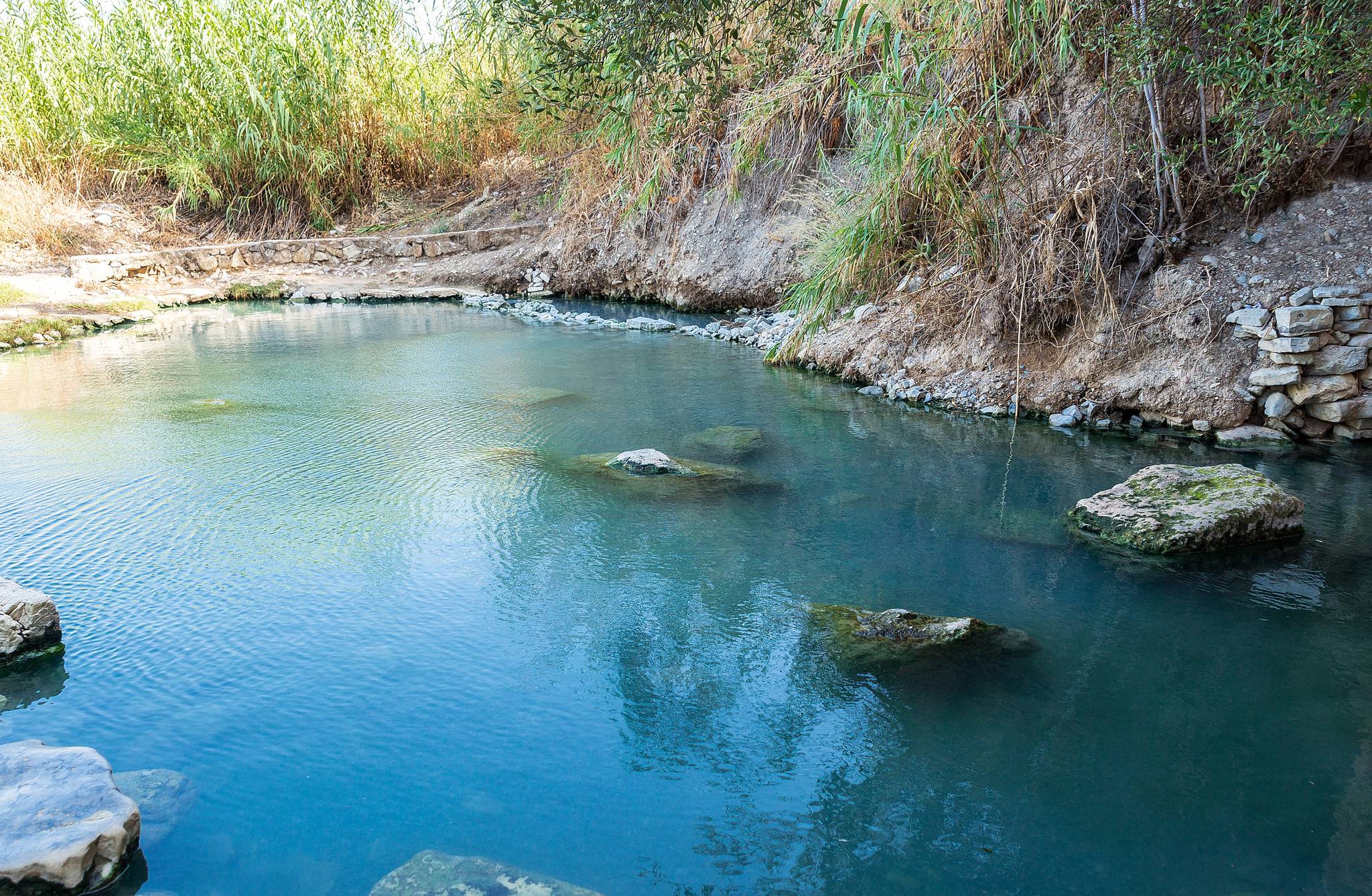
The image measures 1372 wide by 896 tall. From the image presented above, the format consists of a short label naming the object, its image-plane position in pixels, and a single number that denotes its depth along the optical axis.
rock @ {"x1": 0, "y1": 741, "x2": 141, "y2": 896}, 1.88
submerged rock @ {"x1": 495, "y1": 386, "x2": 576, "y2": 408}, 6.16
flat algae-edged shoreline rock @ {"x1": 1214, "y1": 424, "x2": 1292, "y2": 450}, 4.75
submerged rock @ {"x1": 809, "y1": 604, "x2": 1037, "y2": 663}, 2.88
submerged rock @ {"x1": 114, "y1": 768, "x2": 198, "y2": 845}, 2.19
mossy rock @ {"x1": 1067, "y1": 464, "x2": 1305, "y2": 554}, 3.59
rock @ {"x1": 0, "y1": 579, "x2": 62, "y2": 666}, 2.89
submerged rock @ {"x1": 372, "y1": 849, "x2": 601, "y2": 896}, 1.96
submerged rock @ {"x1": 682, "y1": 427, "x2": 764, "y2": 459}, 5.01
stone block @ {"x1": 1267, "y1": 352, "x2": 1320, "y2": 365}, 4.57
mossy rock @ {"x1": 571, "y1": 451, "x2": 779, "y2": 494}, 4.41
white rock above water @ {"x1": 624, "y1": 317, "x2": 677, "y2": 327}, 9.03
